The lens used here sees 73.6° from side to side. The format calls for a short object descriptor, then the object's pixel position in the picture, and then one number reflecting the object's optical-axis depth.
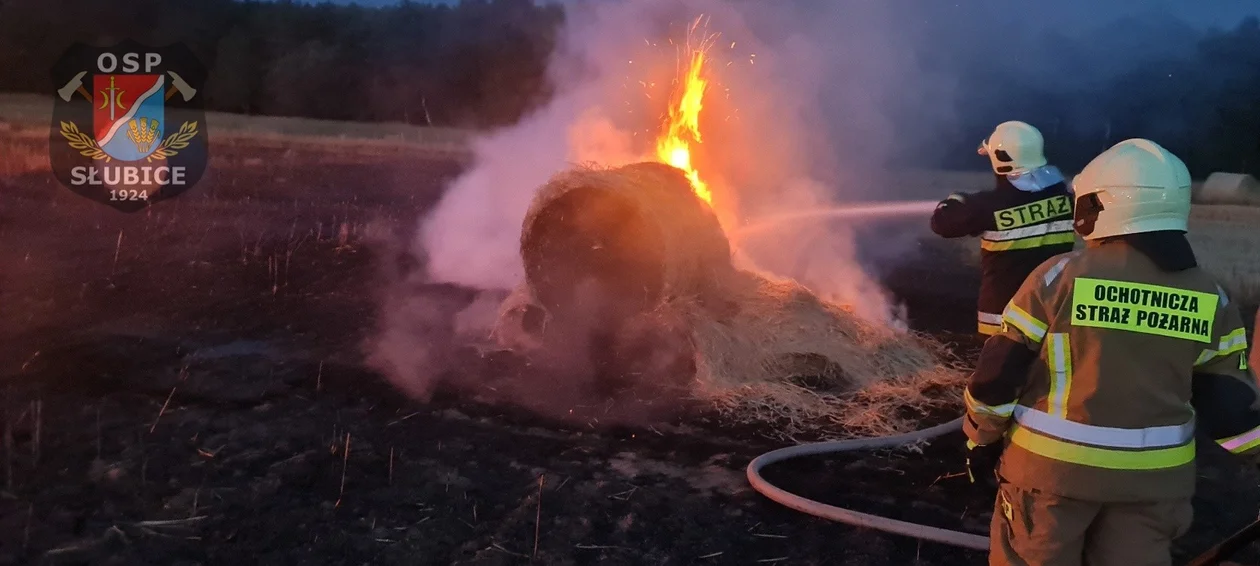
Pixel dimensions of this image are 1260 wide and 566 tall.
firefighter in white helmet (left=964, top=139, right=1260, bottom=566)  2.46
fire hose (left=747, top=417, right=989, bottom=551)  3.99
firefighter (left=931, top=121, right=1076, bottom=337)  4.86
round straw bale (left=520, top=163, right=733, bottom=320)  6.97
